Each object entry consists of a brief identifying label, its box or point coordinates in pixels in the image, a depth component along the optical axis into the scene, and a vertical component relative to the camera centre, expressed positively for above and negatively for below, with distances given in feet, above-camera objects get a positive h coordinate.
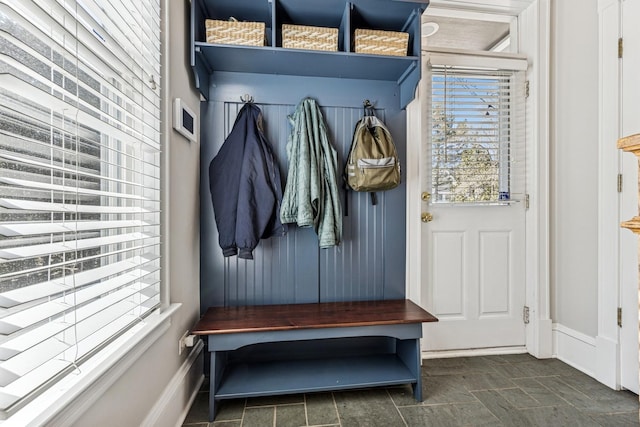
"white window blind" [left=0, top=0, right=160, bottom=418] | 2.03 +0.18
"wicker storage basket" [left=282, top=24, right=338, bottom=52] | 5.29 +2.94
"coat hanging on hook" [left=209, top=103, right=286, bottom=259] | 5.41 +0.41
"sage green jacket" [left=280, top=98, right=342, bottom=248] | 5.44 +0.53
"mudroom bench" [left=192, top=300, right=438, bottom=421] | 4.92 -2.61
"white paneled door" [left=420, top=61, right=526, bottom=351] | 6.91 -0.02
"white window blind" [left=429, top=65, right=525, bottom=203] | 6.91 +1.69
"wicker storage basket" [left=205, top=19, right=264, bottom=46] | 5.11 +2.92
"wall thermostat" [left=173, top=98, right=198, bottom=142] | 4.61 +1.44
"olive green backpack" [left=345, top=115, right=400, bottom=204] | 5.70 +0.90
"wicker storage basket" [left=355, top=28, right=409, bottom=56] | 5.44 +2.93
